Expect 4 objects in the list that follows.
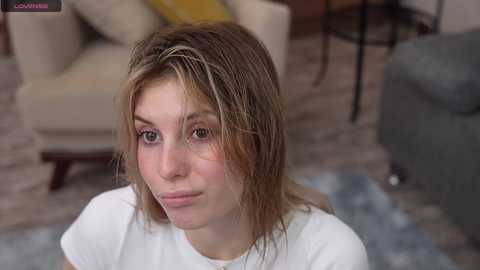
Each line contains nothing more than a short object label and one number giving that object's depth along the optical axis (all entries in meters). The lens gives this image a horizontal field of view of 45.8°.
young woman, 0.66
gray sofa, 1.56
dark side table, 2.43
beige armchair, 1.79
